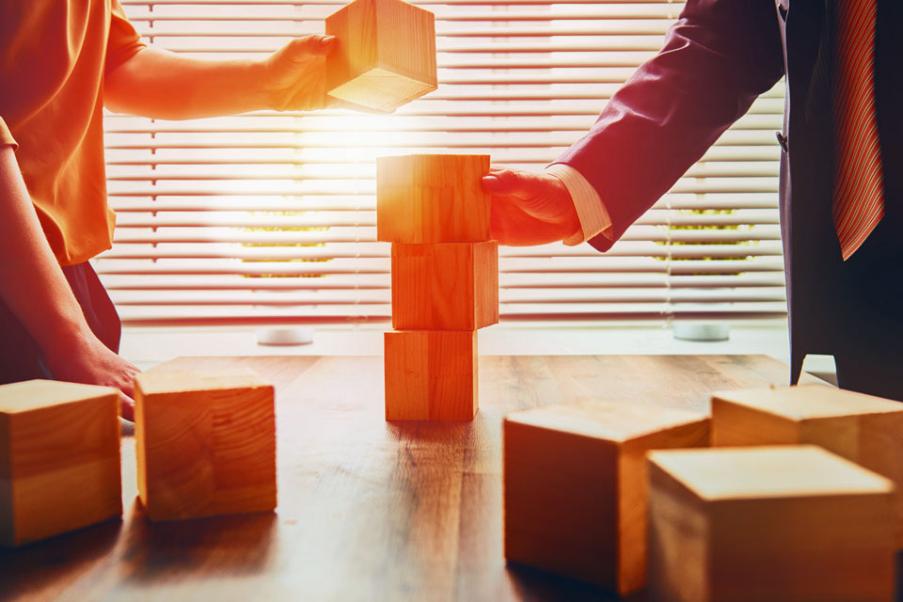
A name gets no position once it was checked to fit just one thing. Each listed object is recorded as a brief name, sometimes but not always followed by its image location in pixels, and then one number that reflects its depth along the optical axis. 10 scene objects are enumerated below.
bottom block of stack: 1.24
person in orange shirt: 1.21
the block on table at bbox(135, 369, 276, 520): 0.80
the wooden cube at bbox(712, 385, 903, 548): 0.69
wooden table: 0.65
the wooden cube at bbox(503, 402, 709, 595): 0.64
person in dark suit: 1.18
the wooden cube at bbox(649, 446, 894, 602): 0.49
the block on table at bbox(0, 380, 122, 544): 0.74
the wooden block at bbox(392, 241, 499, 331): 1.26
